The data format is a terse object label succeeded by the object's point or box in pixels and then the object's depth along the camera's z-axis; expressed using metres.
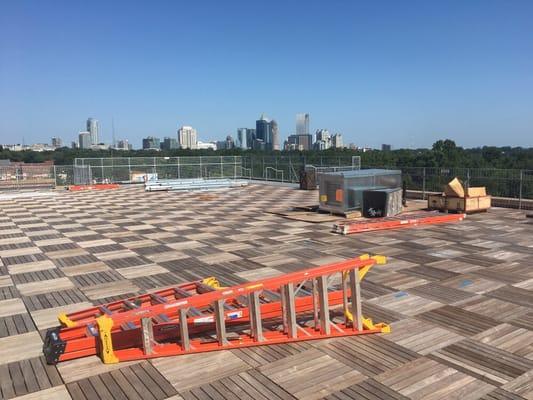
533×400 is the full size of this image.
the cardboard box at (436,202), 17.53
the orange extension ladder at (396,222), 13.61
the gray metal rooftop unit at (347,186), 16.69
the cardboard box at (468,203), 16.88
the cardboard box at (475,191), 17.04
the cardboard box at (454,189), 17.03
